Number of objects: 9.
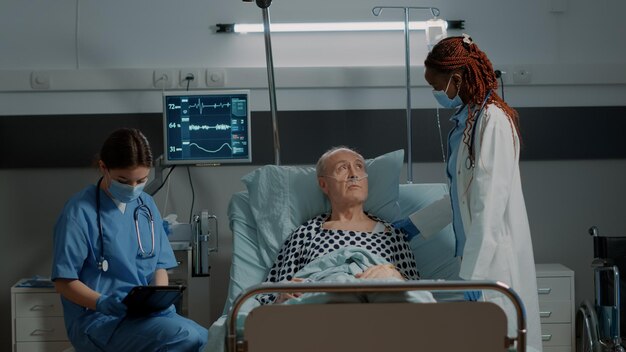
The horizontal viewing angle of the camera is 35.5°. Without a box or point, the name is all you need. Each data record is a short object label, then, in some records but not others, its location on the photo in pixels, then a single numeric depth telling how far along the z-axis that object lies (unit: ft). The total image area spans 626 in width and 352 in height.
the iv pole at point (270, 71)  14.33
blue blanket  9.37
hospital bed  8.23
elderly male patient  11.45
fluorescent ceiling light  16.20
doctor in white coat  10.23
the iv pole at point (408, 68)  15.57
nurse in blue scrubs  10.89
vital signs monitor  15.07
